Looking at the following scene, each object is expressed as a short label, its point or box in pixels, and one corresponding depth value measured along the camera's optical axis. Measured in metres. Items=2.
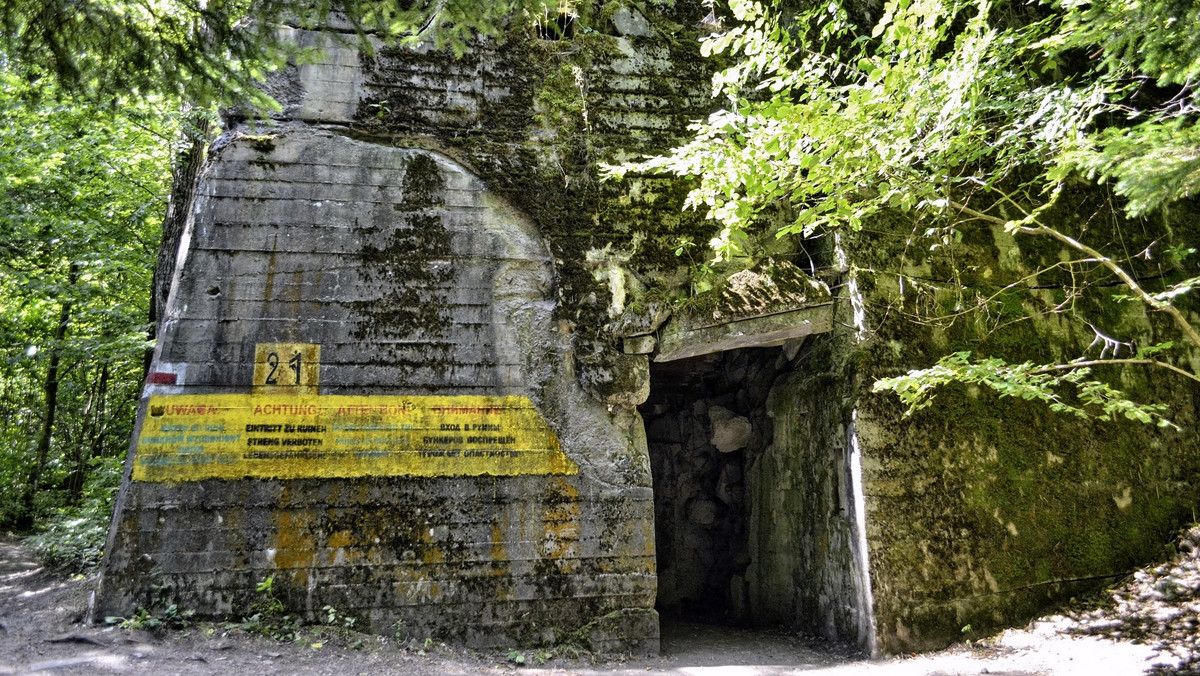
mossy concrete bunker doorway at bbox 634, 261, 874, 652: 5.46
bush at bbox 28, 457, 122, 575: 6.29
